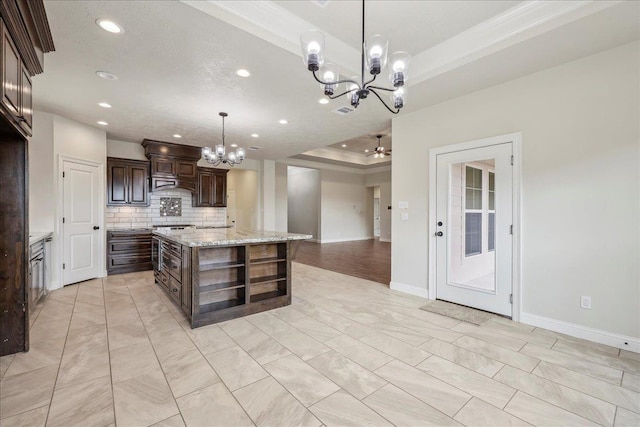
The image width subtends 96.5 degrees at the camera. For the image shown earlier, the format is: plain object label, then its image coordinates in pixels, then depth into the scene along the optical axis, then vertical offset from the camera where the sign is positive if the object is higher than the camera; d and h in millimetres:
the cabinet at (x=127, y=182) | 5816 +644
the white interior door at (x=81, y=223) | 4762 -173
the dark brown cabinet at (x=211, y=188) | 7133 +625
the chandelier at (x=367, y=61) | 1961 +1104
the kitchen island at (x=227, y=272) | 3070 -722
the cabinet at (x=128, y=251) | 5520 -762
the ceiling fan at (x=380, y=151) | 7770 +1715
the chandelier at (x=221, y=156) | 4681 +979
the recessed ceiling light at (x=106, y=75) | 3162 +1557
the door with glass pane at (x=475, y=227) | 3361 -190
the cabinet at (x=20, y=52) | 1733 +1132
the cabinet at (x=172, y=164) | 6250 +1112
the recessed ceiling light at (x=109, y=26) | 2330 +1564
